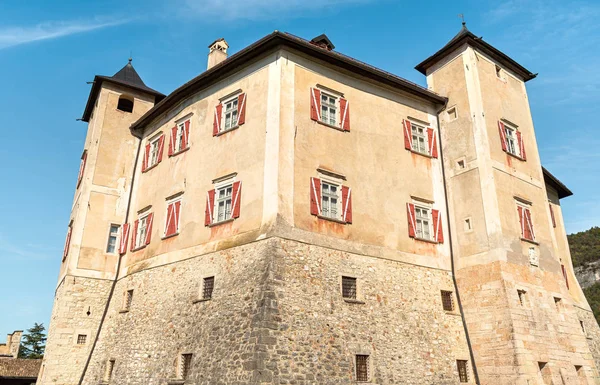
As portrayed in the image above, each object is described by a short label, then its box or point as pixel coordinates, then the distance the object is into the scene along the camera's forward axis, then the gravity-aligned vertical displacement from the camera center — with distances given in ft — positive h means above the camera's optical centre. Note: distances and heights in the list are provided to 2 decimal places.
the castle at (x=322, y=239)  48.85 +17.28
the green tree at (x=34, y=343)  187.80 +16.97
